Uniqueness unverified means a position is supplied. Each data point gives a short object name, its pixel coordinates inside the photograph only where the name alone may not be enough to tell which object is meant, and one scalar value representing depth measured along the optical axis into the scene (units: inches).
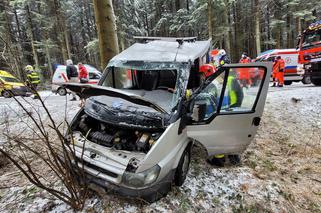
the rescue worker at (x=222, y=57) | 313.8
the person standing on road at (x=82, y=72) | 419.4
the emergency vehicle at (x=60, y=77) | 496.7
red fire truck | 360.2
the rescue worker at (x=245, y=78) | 148.7
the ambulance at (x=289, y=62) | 515.8
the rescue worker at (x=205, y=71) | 194.6
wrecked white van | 107.7
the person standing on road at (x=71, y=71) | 397.1
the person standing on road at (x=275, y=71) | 451.5
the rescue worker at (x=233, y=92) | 143.0
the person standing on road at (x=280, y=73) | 443.1
